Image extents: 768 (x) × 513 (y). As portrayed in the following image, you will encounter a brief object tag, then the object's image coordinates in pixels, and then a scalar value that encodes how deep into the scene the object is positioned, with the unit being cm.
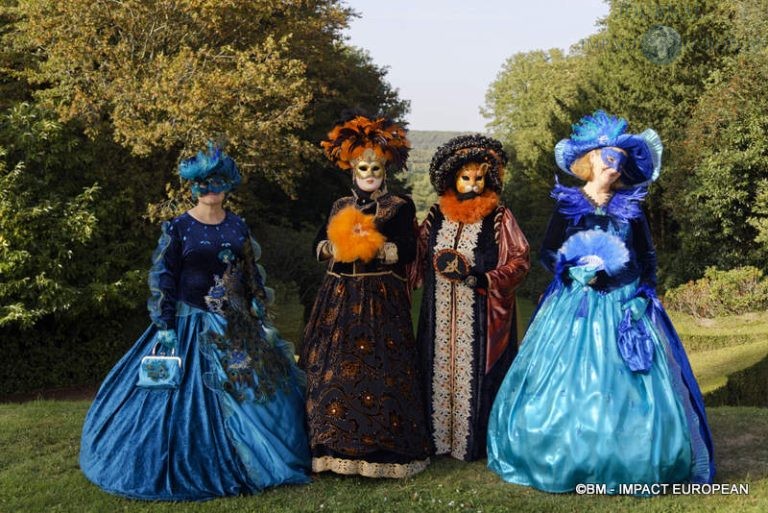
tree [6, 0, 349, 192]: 1187
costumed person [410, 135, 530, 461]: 567
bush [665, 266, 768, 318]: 1691
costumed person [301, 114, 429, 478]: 520
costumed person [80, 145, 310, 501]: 486
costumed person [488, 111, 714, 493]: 491
